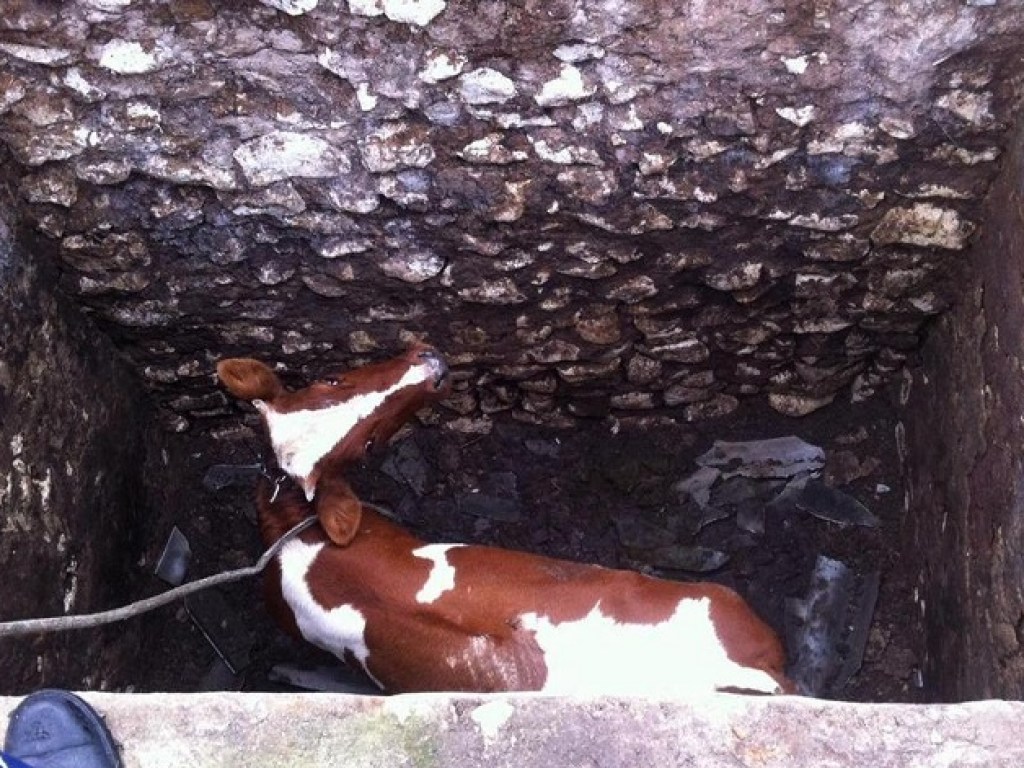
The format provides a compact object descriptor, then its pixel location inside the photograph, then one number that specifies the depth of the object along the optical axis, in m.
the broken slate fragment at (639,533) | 3.76
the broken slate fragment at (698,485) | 3.82
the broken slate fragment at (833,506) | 3.76
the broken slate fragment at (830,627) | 3.57
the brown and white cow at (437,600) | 2.75
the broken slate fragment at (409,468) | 3.86
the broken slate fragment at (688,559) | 3.73
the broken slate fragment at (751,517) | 3.79
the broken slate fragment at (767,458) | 3.81
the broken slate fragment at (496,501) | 3.82
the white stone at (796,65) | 2.53
